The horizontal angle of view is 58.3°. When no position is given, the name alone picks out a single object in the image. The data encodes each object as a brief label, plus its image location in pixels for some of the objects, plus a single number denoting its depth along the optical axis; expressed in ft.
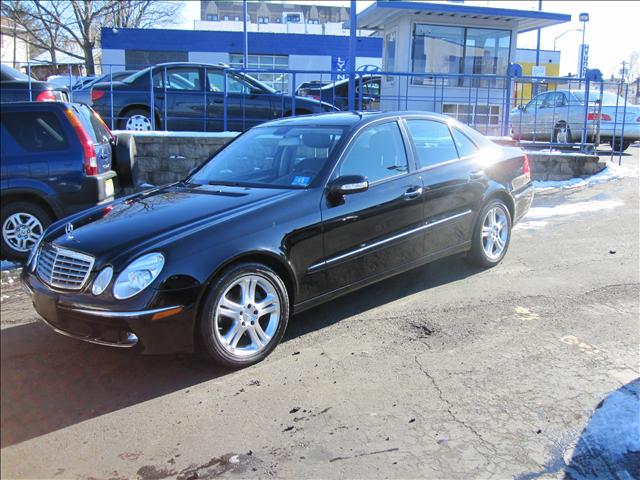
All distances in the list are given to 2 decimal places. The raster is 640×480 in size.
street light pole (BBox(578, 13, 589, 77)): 59.82
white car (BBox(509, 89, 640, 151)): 44.42
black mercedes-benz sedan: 11.12
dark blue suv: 19.84
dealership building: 46.50
